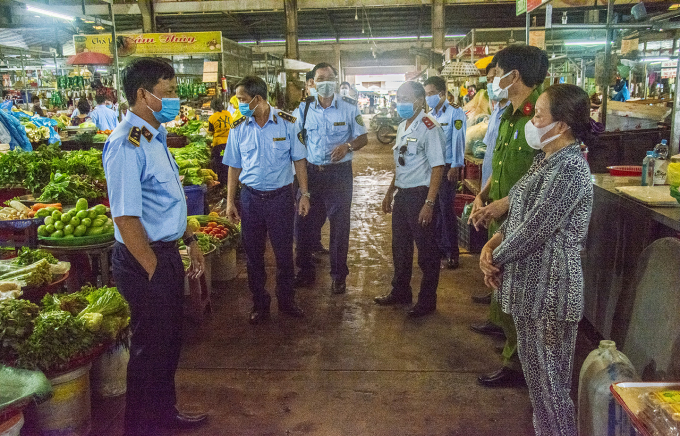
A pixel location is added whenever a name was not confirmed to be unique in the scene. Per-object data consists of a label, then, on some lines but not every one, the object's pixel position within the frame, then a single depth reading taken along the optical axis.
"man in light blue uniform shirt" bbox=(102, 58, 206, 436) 2.48
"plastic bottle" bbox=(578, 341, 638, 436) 2.29
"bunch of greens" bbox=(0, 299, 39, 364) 2.74
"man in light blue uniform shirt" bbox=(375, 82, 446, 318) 4.43
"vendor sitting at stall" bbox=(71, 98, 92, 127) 12.59
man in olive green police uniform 3.28
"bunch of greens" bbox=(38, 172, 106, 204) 4.67
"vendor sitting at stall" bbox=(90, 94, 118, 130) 11.84
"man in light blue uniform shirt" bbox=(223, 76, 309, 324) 4.33
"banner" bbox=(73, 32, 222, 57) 11.86
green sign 5.32
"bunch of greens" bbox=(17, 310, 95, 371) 2.72
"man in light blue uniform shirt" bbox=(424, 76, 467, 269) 5.93
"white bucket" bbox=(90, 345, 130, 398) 3.33
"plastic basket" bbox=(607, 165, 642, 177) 4.31
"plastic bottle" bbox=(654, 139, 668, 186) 3.64
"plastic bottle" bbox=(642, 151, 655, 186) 3.66
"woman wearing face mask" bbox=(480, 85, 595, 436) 2.35
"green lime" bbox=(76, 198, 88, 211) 4.11
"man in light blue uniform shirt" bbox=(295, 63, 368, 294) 5.15
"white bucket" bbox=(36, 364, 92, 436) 2.83
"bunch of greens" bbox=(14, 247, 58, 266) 3.57
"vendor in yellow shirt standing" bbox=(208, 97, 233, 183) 9.39
